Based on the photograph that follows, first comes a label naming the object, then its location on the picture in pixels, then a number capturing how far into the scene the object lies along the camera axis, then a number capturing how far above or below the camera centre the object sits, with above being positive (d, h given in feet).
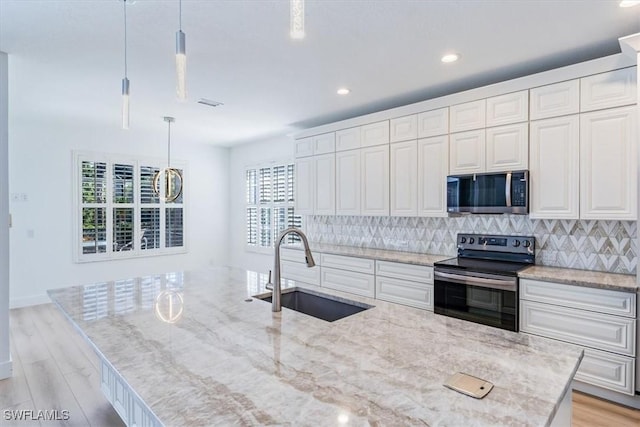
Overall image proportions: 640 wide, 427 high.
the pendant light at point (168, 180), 14.28 +1.28
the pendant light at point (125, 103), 6.39 +1.99
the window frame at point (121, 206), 17.51 +0.31
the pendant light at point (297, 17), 3.78 +2.13
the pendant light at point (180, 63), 4.95 +2.11
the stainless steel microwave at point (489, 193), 9.95 +0.60
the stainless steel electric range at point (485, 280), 9.38 -1.93
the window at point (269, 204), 19.40 +0.48
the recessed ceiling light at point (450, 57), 9.37 +4.24
